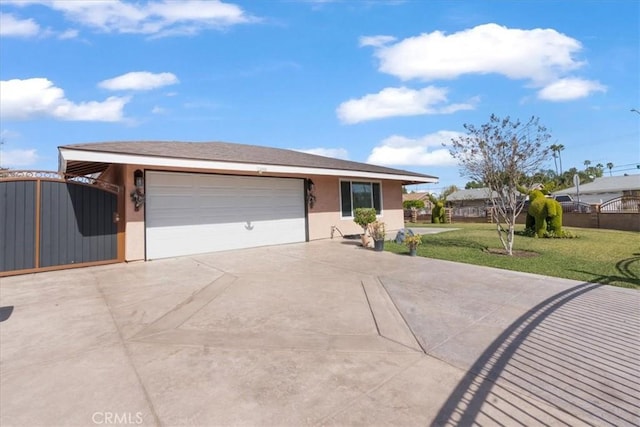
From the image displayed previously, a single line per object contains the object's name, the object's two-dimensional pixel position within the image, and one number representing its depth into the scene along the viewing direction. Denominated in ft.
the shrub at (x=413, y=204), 127.78
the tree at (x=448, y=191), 152.42
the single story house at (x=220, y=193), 25.82
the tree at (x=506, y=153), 28.60
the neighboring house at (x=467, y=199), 126.93
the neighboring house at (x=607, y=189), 95.56
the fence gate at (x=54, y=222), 21.90
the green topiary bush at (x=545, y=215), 38.40
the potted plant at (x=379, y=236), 29.69
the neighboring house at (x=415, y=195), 184.48
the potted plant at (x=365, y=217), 33.99
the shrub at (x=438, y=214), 76.59
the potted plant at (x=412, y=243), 26.84
